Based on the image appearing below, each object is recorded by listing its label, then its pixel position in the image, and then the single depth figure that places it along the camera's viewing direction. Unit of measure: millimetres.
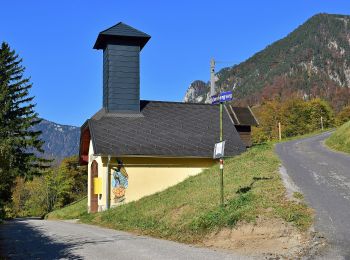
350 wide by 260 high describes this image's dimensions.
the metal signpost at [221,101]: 14069
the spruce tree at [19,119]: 38031
